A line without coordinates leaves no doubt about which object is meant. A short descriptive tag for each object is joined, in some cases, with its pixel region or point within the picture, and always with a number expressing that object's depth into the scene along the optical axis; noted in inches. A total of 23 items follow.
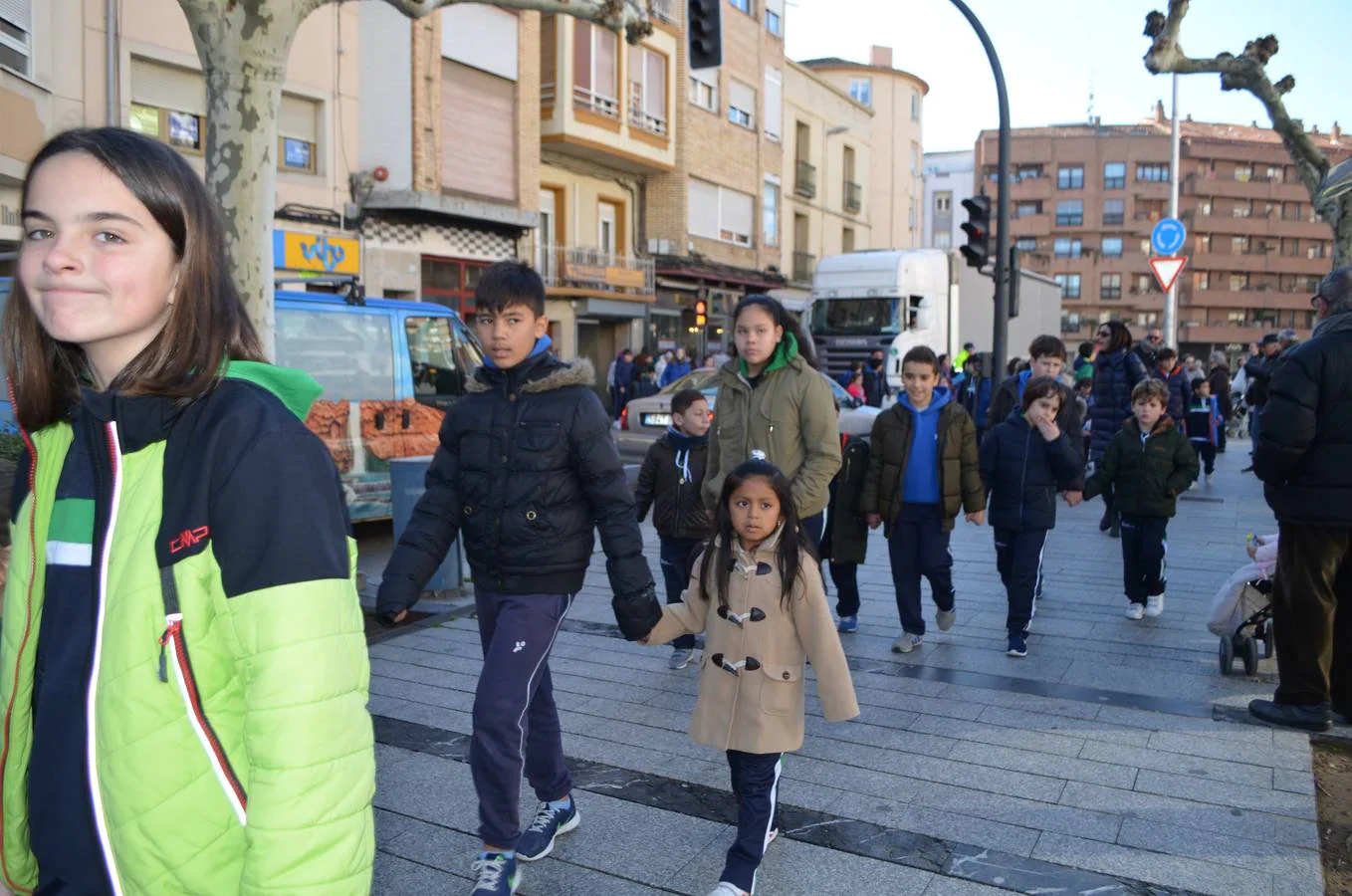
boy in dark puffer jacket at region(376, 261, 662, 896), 133.4
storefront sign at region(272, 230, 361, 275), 698.2
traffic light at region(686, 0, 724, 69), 490.6
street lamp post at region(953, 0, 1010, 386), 479.6
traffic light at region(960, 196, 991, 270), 498.9
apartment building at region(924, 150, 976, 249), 3061.0
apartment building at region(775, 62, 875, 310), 1494.8
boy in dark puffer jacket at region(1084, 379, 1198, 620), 278.1
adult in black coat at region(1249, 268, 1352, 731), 188.2
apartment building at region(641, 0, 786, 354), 1201.4
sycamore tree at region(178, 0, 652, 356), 247.3
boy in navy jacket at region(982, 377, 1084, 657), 248.8
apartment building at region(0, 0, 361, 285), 509.4
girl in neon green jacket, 58.1
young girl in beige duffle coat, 135.2
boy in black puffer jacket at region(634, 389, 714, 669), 240.2
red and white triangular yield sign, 608.7
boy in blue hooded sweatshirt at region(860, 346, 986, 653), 246.8
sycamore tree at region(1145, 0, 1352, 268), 508.7
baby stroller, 223.3
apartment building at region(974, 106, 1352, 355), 3107.8
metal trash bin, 296.8
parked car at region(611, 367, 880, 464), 561.9
